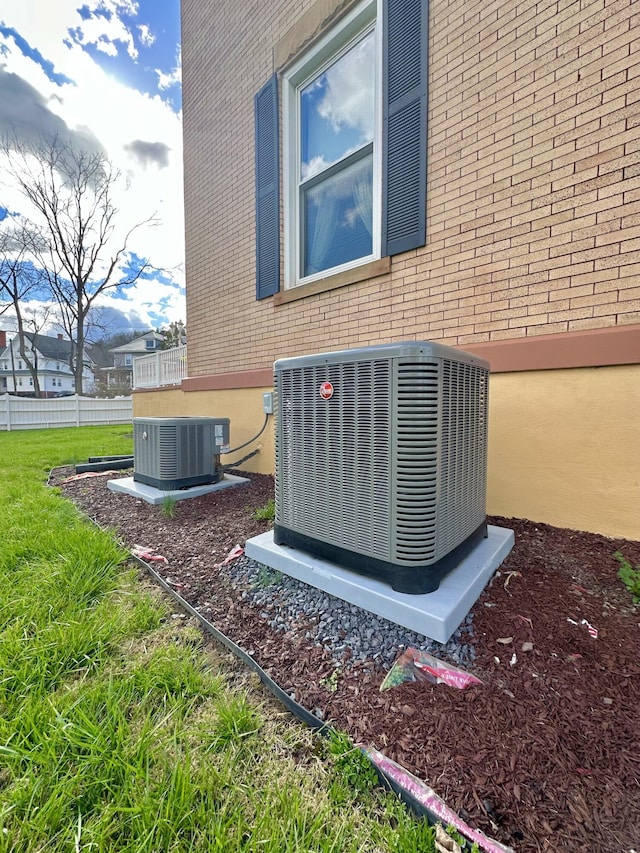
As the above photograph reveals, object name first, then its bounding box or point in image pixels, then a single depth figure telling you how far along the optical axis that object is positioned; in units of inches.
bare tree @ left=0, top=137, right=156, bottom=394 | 650.2
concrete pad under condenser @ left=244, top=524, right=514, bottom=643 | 57.3
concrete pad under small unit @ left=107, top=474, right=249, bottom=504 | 139.7
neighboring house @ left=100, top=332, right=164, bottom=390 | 1736.0
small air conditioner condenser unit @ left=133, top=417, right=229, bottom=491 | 143.1
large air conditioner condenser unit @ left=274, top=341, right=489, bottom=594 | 60.7
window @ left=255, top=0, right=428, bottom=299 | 124.8
